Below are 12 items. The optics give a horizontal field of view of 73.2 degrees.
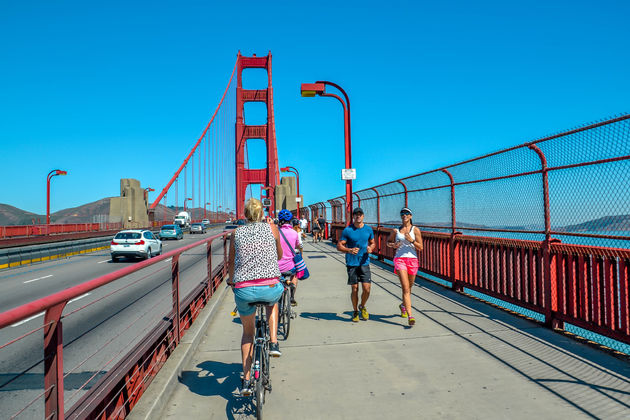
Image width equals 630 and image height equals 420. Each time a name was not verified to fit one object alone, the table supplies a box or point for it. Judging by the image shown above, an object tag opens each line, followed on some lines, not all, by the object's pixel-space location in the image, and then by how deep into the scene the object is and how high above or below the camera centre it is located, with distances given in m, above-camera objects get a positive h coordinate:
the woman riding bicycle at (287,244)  5.57 -0.32
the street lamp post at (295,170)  40.78 +4.82
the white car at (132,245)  18.44 -1.02
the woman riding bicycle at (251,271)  3.36 -0.41
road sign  13.00 +1.39
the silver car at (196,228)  50.46 -0.84
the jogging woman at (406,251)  5.93 -0.46
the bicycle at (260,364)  3.14 -1.13
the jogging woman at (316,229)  24.51 -0.56
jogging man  5.96 -0.44
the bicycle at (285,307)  5.35 -1.12
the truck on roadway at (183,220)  60.94 +0.17
